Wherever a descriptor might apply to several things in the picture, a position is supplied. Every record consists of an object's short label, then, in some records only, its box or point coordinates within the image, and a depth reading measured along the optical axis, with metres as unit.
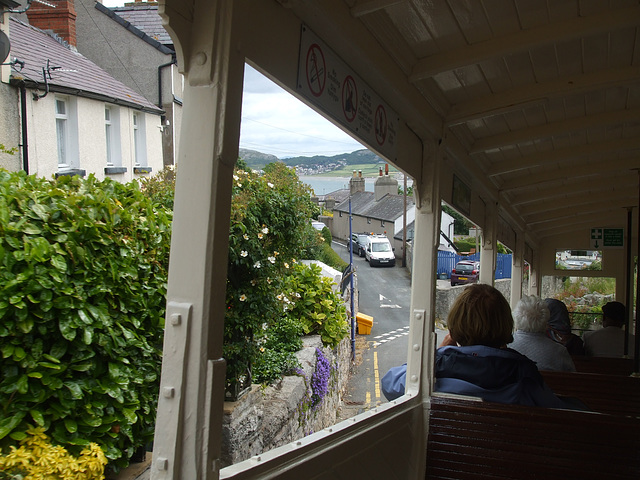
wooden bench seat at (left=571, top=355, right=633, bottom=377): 4.99
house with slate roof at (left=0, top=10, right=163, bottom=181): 9.73
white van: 37.22
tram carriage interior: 1.71
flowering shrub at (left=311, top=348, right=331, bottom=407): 8.53
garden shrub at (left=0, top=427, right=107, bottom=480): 3.01
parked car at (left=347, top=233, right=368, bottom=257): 40.84
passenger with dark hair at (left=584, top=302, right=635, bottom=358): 6.13
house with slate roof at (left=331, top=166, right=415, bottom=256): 45.88
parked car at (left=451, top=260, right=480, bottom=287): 29.98
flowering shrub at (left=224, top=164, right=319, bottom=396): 6.17
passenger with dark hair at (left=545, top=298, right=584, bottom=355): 6.37
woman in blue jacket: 3.03
